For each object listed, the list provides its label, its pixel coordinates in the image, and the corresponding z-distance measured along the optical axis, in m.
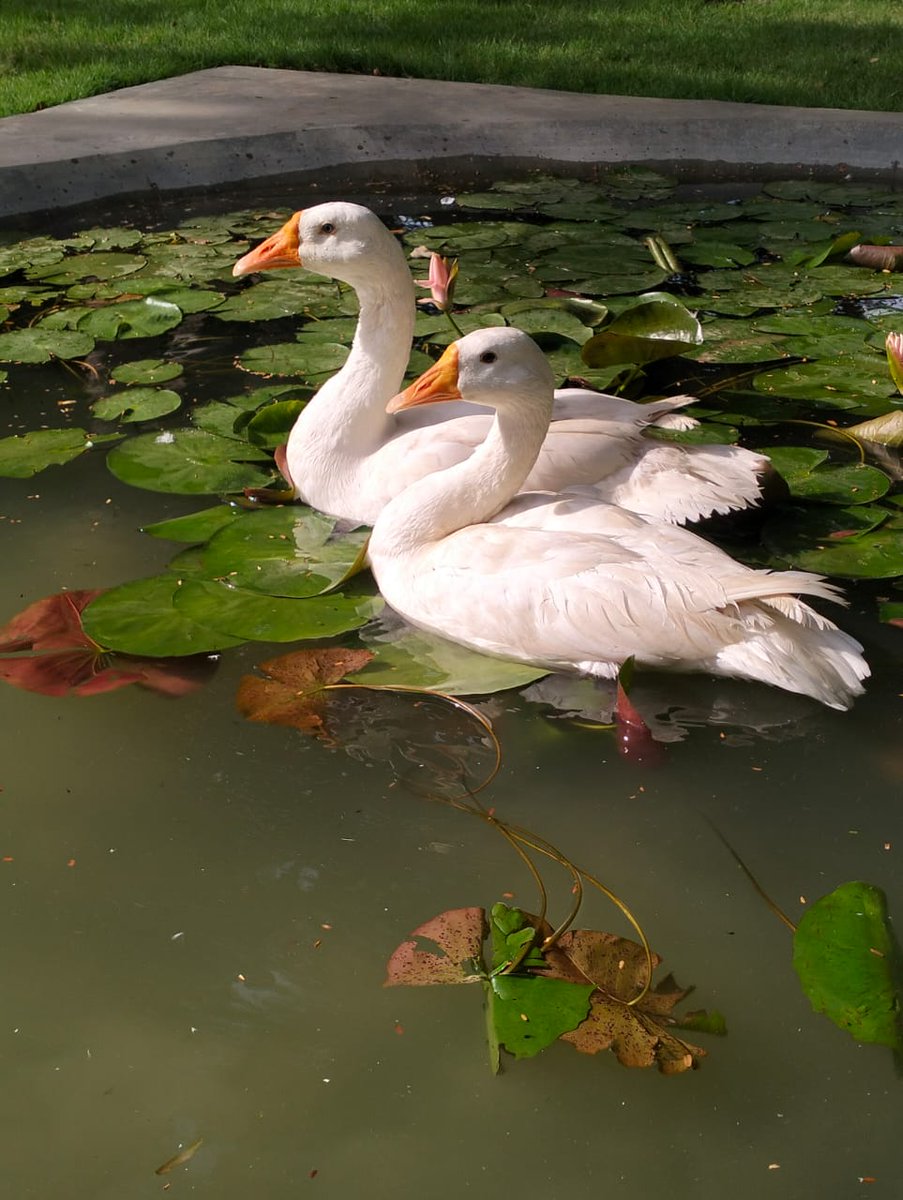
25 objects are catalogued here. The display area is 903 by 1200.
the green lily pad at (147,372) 3.29
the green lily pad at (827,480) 2.72
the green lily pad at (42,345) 3.35
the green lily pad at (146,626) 2.21
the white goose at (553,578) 2.09
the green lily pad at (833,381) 3.17
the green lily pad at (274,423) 2.96
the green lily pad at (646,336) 3.04
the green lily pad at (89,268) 3.94
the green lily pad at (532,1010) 1.53
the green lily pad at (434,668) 2.17
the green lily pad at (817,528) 2.56
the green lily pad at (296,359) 3.31
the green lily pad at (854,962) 1.54
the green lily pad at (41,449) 2.86
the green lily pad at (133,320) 3.48
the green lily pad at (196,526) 2.59
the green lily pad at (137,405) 3.08
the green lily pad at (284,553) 2.43
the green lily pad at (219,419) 3.03
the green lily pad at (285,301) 3.66
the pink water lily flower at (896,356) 2.83
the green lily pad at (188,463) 2.79
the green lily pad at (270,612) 2.27
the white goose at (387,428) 2.55
